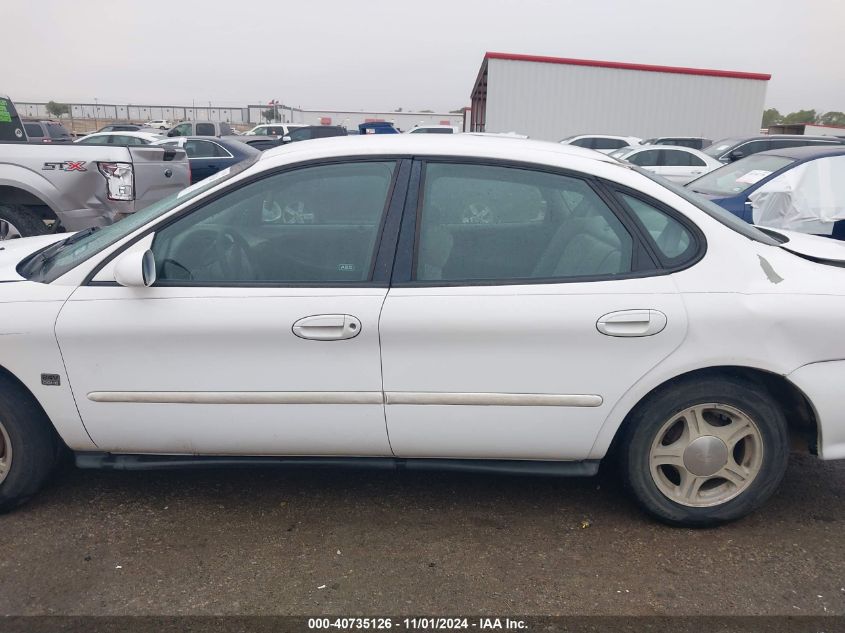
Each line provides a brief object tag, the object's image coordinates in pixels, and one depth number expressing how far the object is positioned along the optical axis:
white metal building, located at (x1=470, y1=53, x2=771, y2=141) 26.20
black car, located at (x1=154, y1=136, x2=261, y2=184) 14.99
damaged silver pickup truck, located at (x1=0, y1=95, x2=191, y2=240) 6.86
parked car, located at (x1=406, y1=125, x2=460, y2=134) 24.60
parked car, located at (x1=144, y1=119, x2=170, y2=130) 40.04
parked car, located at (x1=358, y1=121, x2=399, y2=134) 25.45
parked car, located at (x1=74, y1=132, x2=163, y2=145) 21.39
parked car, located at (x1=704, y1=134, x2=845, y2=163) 17.50
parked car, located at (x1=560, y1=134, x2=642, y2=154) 20.69
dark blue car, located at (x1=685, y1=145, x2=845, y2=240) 7.24
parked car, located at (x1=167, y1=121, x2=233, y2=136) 28.09
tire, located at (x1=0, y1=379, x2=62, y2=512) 3.11
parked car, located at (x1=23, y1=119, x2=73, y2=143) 25.23
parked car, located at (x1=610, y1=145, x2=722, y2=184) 16.44
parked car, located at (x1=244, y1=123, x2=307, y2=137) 29.11
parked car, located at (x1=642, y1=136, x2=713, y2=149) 20.83
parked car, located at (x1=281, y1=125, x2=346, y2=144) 23.47
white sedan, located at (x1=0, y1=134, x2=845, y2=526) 2.96
